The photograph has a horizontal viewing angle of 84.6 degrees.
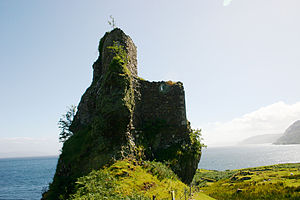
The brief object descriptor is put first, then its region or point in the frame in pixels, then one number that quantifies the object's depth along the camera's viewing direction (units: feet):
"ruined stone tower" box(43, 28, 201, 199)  44.14
